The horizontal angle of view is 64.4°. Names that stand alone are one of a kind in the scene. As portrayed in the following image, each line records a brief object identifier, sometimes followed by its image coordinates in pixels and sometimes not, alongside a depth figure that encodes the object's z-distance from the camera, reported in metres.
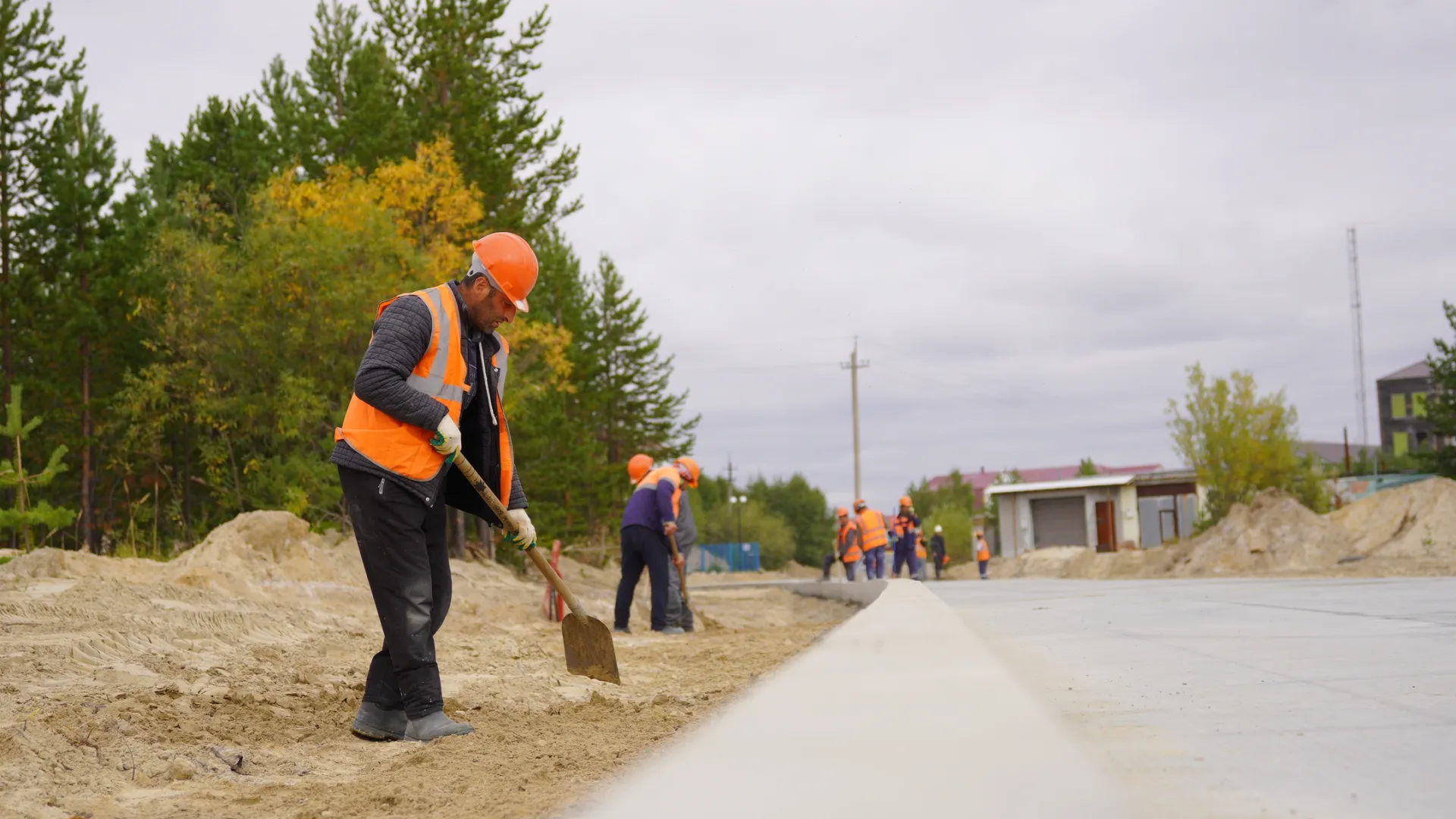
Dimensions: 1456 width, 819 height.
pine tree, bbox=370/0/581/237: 29.11
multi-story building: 91.31
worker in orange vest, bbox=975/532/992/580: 29.14
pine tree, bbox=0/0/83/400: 26.64
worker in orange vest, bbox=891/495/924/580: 24.61
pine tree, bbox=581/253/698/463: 49.78
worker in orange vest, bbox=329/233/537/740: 4.37
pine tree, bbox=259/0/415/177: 28.16
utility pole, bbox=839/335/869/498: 57.83
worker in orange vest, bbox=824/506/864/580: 21.70
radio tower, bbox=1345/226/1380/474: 68.19
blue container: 52.78
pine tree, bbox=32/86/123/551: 27.39
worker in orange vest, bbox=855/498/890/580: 20.83
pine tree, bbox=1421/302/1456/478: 33.16
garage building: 49.34
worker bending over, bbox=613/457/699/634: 11.40
